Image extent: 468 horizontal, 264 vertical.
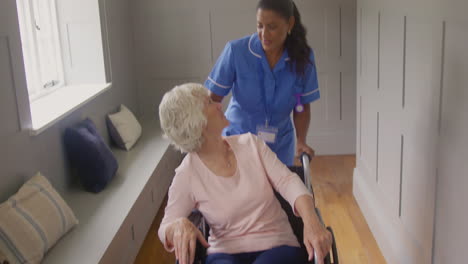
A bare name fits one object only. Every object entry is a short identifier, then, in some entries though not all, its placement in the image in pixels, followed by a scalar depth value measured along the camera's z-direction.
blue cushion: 2.98
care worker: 2.40
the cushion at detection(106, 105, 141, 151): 3.73
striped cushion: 2.08
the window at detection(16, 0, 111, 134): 3.30
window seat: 2.33
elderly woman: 1.83
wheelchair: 1.85
